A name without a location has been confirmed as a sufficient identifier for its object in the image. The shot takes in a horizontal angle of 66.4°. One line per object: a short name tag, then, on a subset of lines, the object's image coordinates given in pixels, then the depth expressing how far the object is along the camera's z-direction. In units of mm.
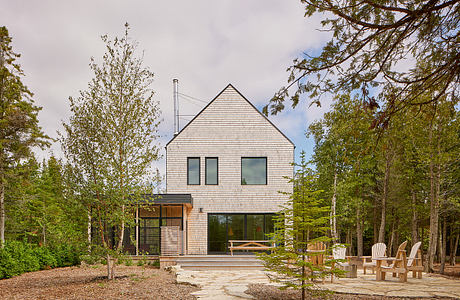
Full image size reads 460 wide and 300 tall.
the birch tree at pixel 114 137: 8438
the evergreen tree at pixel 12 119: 15789
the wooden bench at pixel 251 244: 15056
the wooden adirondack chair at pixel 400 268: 8545
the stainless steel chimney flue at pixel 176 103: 18219
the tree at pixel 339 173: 19297
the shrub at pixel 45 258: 12961
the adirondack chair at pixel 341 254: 9284
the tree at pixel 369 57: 4316
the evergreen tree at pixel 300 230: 5438
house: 16188
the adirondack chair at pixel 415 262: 9277
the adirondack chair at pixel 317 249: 8898
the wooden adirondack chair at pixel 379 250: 10300
